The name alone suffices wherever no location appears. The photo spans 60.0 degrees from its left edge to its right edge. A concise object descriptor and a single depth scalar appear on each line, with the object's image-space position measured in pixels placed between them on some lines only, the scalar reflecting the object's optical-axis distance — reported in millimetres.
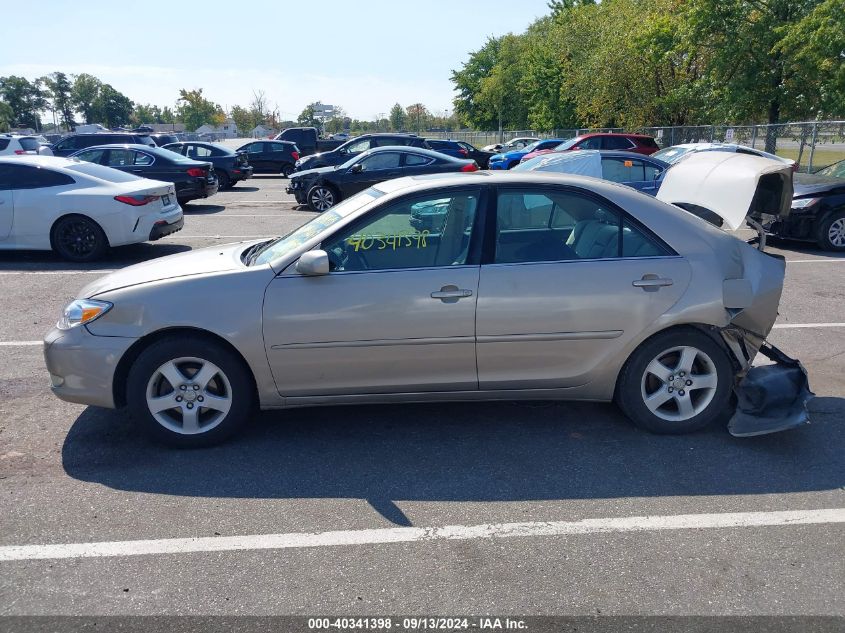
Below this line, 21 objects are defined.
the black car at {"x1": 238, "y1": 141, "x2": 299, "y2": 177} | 30109
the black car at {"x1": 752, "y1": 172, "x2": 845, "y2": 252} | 11227
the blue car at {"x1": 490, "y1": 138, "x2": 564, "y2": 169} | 27234
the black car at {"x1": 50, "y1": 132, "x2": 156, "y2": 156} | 21919
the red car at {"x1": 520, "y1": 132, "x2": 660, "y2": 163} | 22688
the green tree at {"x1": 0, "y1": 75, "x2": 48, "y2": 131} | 103875
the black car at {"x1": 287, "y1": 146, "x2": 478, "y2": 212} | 16938
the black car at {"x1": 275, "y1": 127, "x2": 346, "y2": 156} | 34906
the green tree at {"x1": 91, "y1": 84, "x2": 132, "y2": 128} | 110125
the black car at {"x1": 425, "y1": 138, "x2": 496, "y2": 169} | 26391
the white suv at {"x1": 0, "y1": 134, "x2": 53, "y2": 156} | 22862
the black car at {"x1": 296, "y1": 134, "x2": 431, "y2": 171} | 22641
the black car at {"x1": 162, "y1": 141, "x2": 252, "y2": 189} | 23578
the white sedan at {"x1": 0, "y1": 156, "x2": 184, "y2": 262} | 10430
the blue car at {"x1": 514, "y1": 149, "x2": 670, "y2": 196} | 12797
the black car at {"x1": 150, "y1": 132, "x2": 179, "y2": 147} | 30431
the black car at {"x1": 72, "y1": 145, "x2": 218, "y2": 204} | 17219
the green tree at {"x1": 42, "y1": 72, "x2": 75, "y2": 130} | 108812
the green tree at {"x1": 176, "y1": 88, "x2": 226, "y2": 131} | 98312
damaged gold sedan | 4348
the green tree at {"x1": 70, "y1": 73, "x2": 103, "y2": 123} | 109688
